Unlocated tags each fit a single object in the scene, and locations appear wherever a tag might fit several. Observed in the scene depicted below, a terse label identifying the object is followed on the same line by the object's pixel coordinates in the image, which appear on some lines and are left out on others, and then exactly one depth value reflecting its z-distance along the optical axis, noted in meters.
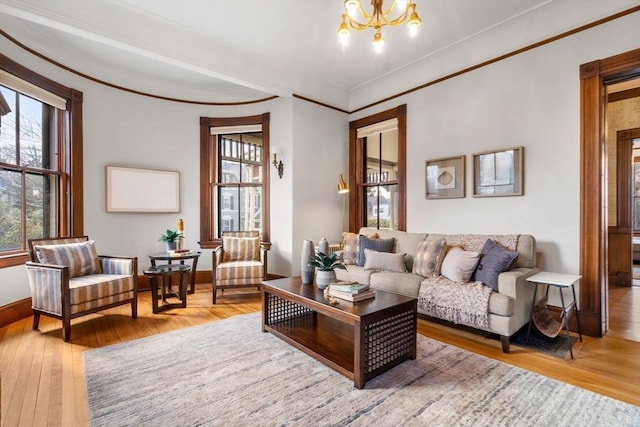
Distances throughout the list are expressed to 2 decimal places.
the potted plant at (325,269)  2.71
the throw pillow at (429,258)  3.29
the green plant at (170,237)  4.10
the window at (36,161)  3.31
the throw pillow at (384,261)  3.58
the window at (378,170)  4.53
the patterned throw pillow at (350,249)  4.14
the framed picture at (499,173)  3.35
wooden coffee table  2.09
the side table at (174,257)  3.78
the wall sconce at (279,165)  4.78
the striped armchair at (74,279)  2.82
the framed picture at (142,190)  4.38
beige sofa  2.56
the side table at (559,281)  2.53
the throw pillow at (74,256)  3.07
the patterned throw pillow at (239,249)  4.57
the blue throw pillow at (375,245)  3.88
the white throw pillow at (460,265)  2.94
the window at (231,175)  5.12
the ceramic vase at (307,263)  2.89
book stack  2.36
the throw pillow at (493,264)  2.76
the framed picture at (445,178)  3.84
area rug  1.73
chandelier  2.27
